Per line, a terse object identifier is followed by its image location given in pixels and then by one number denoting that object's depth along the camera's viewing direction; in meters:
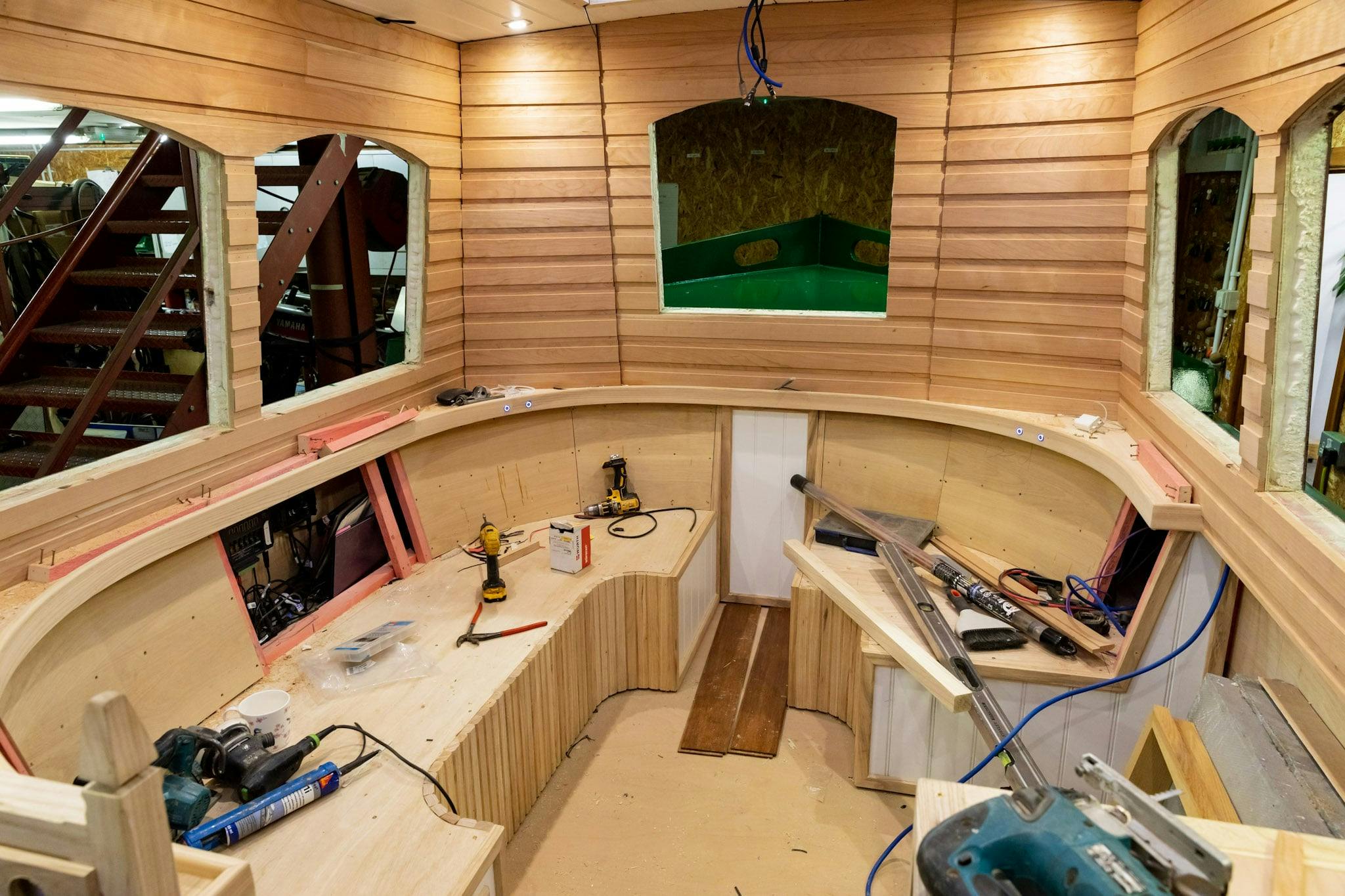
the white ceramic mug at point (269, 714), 2.67
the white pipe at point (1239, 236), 3.50
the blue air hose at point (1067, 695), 2.67
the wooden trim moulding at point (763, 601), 4.89
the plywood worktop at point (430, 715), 2.30
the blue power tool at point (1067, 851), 1.12
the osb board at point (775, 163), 6.03
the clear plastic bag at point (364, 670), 3.06
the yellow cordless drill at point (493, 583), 3.67
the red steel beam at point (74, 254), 3.71
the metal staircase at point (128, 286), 3.36
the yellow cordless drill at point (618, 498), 4.64
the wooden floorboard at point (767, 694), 3.79
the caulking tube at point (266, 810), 2.26
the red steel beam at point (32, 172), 3.69
